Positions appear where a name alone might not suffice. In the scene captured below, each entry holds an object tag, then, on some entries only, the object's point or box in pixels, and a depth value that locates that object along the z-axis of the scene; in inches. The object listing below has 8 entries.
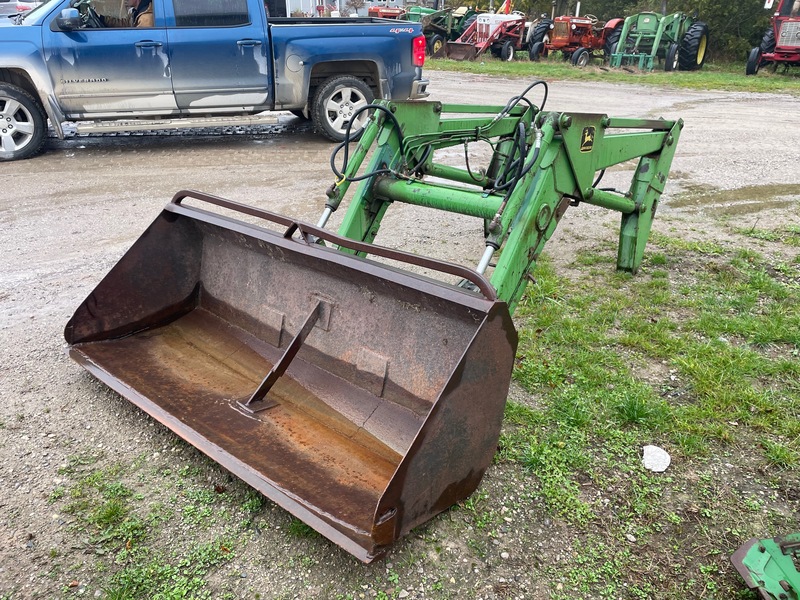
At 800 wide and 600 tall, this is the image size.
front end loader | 94.7
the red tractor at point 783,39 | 752.3
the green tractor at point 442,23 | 900.0
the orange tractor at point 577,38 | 867.4
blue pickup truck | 300.4
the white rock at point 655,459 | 117.9
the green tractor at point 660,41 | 821.9
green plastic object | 88.8
